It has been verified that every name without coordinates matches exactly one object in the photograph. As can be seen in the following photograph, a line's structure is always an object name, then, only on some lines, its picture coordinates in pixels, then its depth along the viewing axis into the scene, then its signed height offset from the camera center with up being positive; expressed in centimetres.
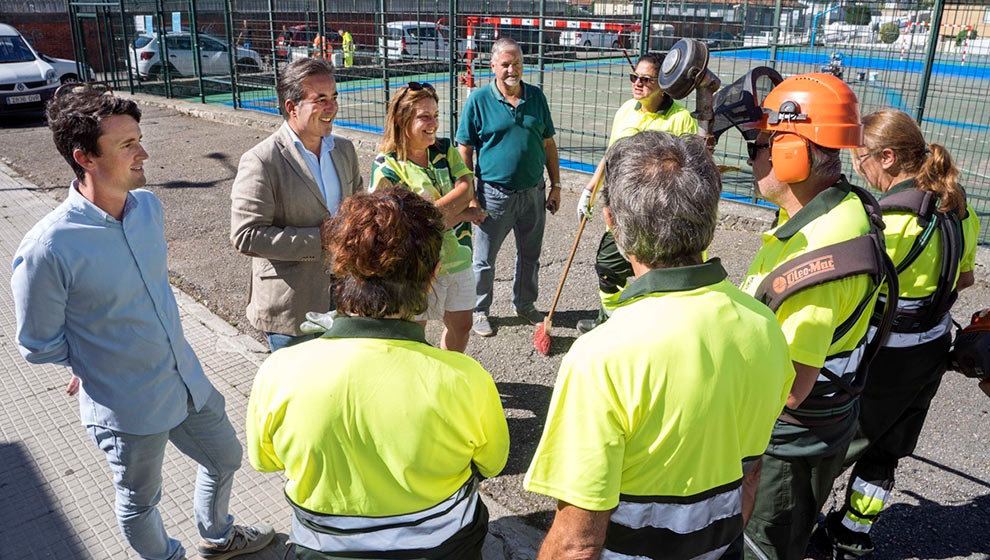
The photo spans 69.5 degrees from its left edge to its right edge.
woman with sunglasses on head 377 -67
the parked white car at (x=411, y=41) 1068 +8
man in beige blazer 311 -68
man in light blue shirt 234 -87
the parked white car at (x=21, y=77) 1392 -72
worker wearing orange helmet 204 -64
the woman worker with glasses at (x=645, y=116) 451 -41
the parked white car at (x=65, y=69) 1658 -66
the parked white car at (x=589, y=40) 1109 +15
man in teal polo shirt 509 -75
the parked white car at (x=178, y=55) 1736 -33
